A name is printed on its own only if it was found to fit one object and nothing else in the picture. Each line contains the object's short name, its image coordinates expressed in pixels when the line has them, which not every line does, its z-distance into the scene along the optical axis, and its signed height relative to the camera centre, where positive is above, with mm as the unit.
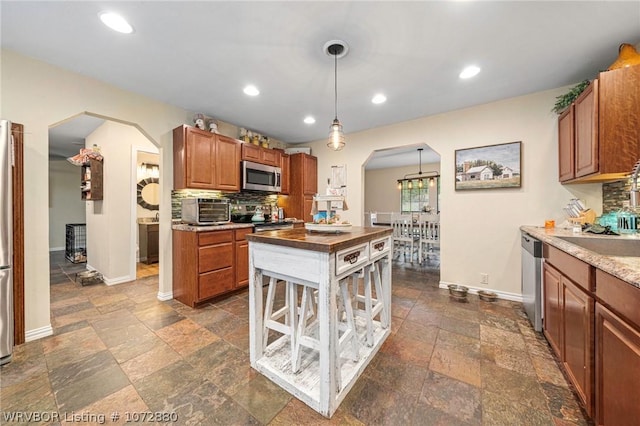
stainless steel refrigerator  1737 -235
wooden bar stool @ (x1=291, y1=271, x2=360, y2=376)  1518 -809
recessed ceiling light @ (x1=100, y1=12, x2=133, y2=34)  1610 +1348
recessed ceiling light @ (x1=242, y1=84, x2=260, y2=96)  2613 +1382
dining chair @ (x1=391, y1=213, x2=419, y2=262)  4867 -440
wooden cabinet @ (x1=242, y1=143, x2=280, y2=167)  3619 +932
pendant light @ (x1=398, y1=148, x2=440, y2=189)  7606 +1135
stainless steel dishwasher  2037 -629
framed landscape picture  2830 +565
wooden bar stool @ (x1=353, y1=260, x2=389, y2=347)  1797 -769
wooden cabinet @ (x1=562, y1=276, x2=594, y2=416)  1192 -717
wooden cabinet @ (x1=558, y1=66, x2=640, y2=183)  1746 +675
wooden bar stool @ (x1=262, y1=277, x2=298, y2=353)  1600 -741
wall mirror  5066 +417
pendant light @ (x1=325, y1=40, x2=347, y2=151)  1905 +1338
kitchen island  1310 -683
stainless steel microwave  3553 +567
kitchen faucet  1355 +122
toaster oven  2842 +15
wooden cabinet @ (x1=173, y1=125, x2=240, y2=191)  2926 +689
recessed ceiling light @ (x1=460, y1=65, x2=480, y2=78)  2238 +1356
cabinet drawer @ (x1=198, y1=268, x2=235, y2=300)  2758 -862
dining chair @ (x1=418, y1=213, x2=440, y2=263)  4633 -375
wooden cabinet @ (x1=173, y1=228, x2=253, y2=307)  2744 -637
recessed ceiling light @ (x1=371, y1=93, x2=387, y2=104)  2797 +1377
